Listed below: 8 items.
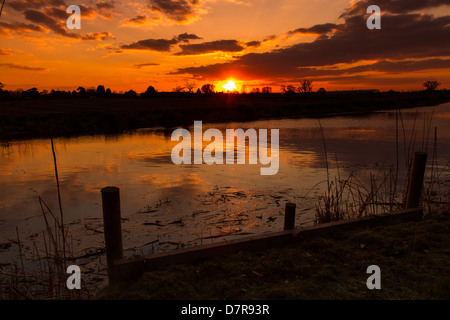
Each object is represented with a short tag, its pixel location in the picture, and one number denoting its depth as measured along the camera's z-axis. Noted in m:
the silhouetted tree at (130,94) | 79.13
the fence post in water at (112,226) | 4.02
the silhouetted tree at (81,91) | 73.69
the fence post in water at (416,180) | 6.32
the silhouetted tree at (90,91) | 76.31
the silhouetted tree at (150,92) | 86.05
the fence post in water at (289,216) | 5.36
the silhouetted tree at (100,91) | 78.36
